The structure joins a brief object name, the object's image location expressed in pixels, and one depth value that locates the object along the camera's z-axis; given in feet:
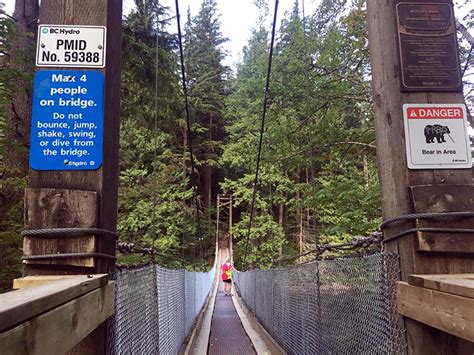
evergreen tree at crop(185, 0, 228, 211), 53.98
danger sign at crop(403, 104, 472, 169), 3.73
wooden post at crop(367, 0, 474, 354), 3.47
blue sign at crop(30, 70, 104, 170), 3.46
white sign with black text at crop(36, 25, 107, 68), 3.65
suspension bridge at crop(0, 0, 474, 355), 3.05
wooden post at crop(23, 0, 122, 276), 3.30
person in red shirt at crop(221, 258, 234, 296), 40.32
